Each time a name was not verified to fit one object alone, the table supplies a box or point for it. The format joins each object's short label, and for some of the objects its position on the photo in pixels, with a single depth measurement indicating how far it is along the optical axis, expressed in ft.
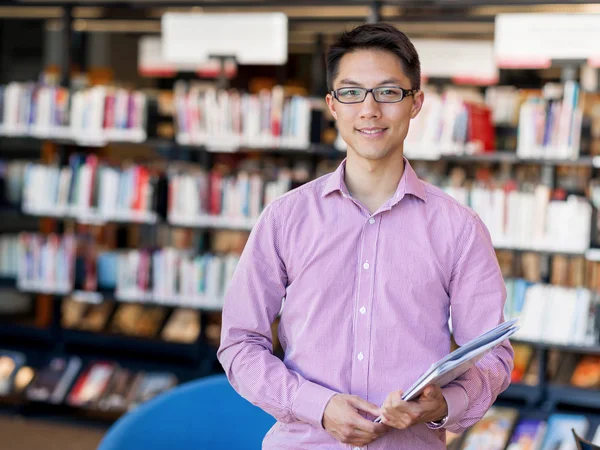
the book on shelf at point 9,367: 18.10
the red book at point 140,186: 17.33
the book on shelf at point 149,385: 17.49
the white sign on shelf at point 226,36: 16.42
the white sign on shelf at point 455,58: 19.63
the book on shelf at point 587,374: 16.19
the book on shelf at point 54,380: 17.81
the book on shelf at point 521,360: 16.49
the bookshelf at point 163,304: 15.80
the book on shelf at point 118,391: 17.44
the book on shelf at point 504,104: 19.80
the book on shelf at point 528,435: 14.69
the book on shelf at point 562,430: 14.40
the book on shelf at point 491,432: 14.64
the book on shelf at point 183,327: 18.97
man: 5.85
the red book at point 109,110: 17.65
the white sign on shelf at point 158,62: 24.77
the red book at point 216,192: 17.03
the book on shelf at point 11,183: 18.75
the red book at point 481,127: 15.89
